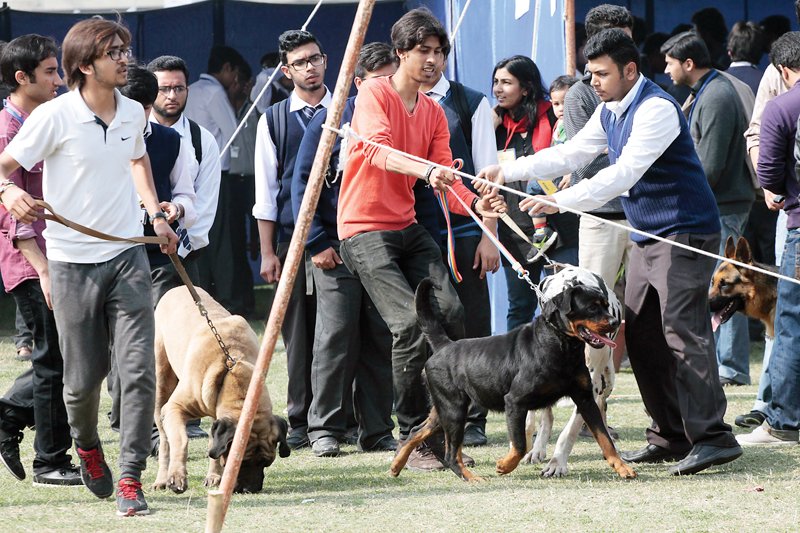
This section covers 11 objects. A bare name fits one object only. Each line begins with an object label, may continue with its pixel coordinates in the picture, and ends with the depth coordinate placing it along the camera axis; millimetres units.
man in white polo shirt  10062
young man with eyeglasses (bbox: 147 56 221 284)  14477
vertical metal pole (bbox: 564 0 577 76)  17422
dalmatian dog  11109
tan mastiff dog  11148
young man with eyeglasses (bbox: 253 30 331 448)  14391
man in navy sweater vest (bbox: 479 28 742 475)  11344
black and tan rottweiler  10953
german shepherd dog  14625
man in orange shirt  11914
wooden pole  8828
